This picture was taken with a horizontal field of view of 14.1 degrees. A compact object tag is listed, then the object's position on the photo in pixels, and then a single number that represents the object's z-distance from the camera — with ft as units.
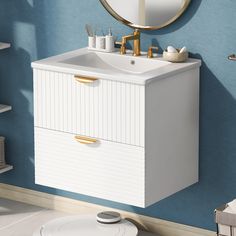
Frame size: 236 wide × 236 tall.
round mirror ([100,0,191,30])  15.05
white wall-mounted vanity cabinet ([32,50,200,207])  14.17
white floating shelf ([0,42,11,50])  17.03
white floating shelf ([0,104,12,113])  17.48
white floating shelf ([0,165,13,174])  17.90
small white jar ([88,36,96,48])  16.05
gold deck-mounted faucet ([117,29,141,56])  15.45
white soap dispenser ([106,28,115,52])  15.80
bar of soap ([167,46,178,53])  14.94
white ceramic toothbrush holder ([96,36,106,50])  15.90
